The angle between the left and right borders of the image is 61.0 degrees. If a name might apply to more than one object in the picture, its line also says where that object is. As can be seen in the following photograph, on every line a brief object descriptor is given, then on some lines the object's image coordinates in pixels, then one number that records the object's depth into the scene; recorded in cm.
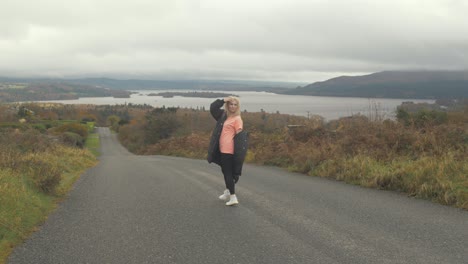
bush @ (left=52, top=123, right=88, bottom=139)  7993
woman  674
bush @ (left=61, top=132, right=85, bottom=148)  6796
